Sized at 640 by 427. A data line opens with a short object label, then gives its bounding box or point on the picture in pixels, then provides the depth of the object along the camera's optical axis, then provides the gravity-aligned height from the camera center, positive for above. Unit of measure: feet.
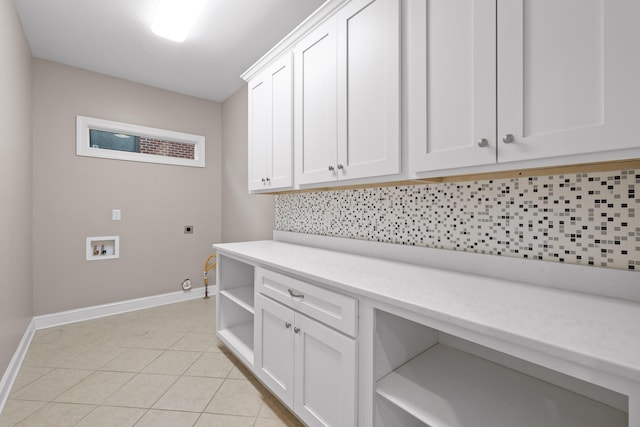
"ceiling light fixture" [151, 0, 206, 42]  6.70 +5.02
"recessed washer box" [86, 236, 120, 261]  10.19 -1.35
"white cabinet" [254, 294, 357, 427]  3.77 -2.46
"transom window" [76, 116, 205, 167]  10.05 +2.79
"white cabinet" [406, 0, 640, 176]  2.56 +1.47
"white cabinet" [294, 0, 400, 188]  4.41 +2.17
